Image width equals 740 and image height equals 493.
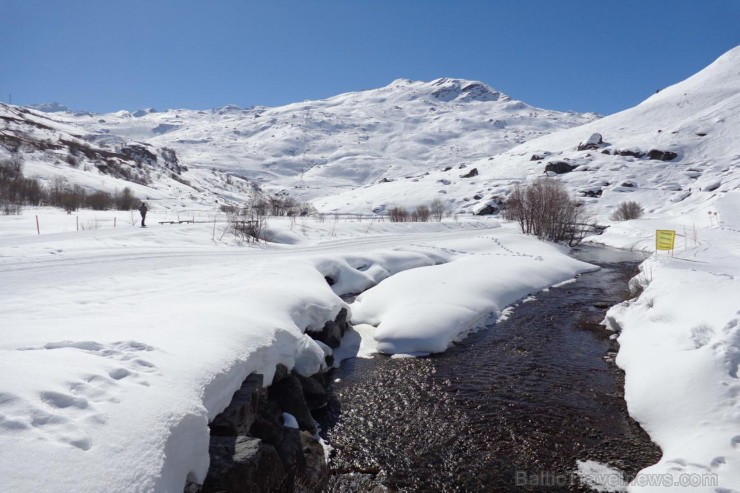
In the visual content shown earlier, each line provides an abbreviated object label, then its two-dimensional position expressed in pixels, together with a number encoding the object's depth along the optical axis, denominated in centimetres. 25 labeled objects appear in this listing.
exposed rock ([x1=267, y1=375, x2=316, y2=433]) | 852
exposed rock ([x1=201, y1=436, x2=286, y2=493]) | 529
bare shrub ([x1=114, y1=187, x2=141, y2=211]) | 5156
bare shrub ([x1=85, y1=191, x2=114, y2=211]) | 4788
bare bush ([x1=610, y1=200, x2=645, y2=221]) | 5872
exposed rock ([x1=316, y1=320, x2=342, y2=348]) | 1256
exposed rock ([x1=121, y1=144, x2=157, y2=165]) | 12650
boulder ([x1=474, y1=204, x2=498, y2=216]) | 7788
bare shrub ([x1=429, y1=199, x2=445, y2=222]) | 5982
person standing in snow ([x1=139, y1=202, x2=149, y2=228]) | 2808
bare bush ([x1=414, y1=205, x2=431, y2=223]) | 5788
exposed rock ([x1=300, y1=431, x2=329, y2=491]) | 687
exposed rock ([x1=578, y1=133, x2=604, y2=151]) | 10075
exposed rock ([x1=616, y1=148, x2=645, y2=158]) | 9008
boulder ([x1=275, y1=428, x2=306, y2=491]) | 659
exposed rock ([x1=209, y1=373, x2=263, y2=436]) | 630
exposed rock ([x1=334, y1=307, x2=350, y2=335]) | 1380
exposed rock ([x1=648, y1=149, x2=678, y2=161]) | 8664
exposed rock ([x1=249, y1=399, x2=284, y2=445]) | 713
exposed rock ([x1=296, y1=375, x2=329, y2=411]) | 958
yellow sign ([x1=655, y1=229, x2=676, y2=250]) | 2645
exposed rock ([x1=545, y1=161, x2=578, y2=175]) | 9231
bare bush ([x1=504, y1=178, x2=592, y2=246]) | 3662
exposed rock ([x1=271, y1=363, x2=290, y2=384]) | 882
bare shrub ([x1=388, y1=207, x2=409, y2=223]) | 5540
